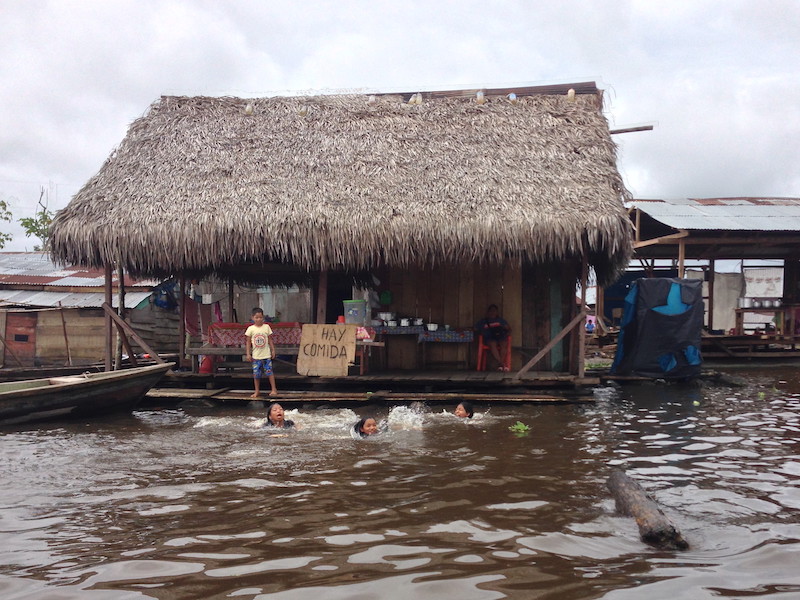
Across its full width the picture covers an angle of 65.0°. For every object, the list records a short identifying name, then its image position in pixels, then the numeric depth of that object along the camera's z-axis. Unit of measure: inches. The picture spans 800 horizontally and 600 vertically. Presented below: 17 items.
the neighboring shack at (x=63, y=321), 599.5
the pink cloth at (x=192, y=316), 487.4
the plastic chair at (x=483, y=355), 441.4
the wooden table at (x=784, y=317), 618.2
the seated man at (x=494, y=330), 435.8
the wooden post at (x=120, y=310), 441.4
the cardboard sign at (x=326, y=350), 401.1
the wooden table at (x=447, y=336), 428.8
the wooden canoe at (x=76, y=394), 326.6
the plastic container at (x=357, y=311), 435.5
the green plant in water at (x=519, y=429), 310.2
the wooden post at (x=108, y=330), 419.5
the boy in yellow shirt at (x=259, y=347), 392.8
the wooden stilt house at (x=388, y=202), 380.2
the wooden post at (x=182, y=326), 461.7
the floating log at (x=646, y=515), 160.2
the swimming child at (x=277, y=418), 328.8
